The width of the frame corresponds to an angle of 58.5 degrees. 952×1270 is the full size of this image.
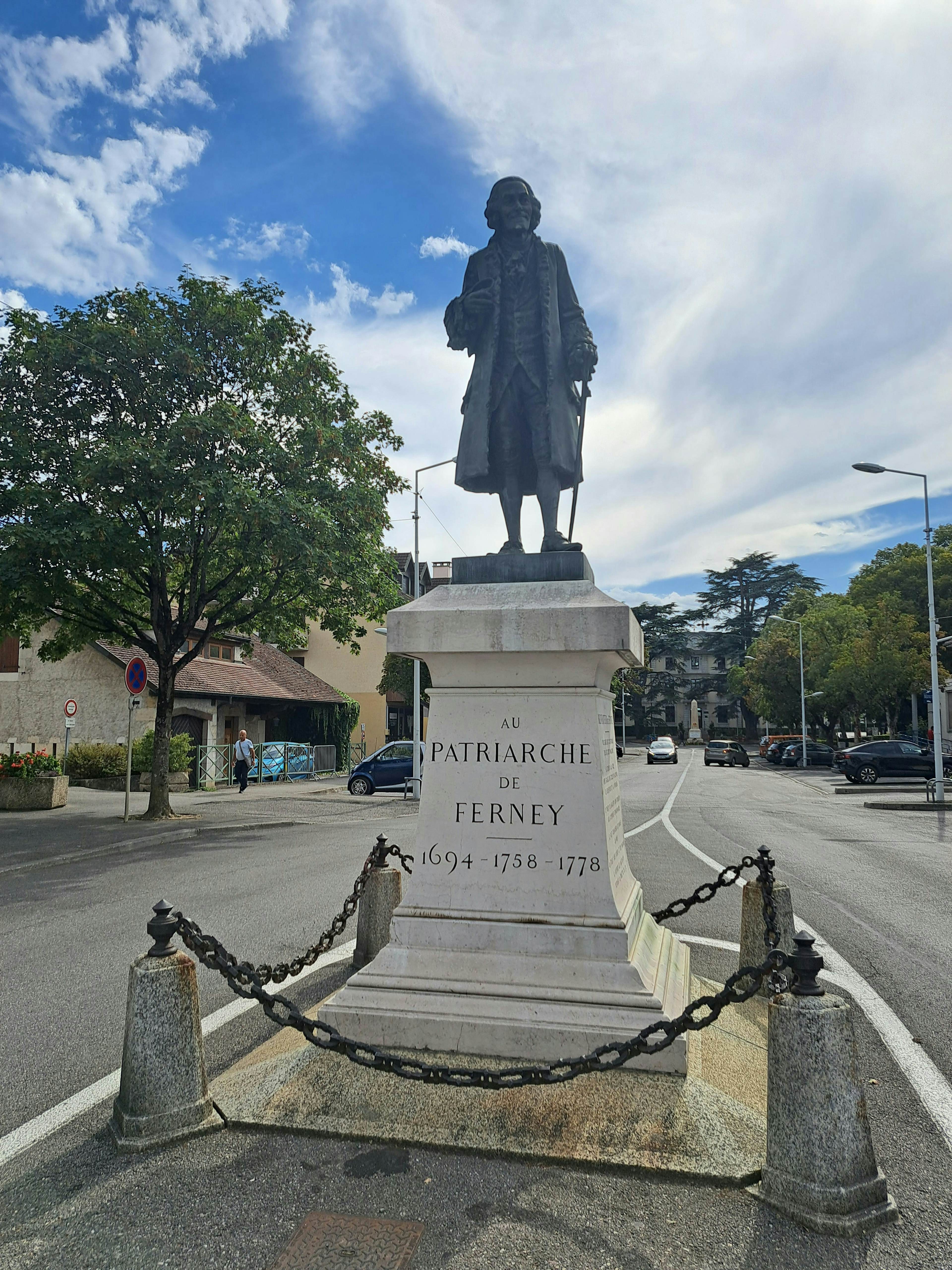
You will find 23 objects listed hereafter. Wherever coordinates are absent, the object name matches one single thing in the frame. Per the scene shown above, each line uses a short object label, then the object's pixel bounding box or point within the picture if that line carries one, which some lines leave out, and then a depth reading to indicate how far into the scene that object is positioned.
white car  51.72
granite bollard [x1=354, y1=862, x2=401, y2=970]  5.46
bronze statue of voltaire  4.77
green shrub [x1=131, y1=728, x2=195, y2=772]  25.17
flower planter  18.25
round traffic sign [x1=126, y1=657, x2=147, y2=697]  15.19
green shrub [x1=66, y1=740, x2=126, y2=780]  24.95
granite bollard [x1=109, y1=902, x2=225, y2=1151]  3.07
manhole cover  2.40
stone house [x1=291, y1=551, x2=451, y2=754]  48.25
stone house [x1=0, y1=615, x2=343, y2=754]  27.02
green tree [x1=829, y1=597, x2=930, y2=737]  39.69
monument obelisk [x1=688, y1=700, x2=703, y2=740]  93.50
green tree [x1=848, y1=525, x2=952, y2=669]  47.78
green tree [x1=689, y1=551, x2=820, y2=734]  88.06
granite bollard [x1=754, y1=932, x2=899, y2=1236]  2.57
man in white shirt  25.58
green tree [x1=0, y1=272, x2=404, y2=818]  14.19
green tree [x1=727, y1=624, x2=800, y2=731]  59.34
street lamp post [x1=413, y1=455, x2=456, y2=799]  22.36
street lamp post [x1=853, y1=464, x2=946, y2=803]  21.69
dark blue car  25.03
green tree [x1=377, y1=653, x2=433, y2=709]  40.47
